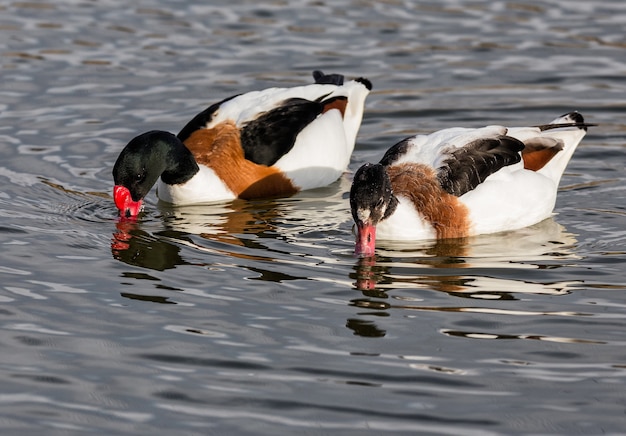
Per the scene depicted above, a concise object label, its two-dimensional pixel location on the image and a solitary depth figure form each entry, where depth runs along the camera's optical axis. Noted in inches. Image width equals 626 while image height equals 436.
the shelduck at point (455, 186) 408.2
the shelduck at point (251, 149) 479.2
